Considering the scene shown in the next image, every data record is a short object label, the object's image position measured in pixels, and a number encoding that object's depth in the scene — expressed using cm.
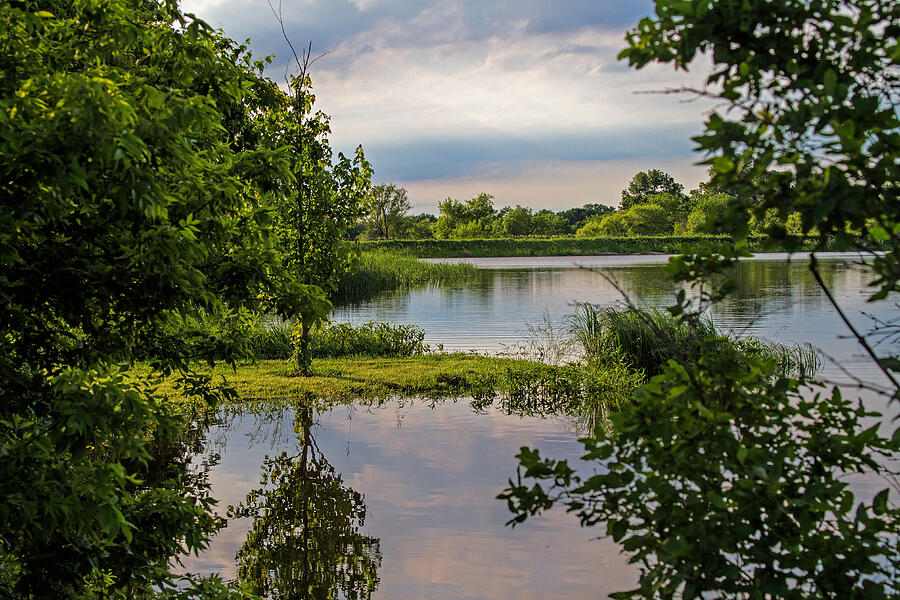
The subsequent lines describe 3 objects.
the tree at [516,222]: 10450
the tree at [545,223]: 10675
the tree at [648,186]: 13262
